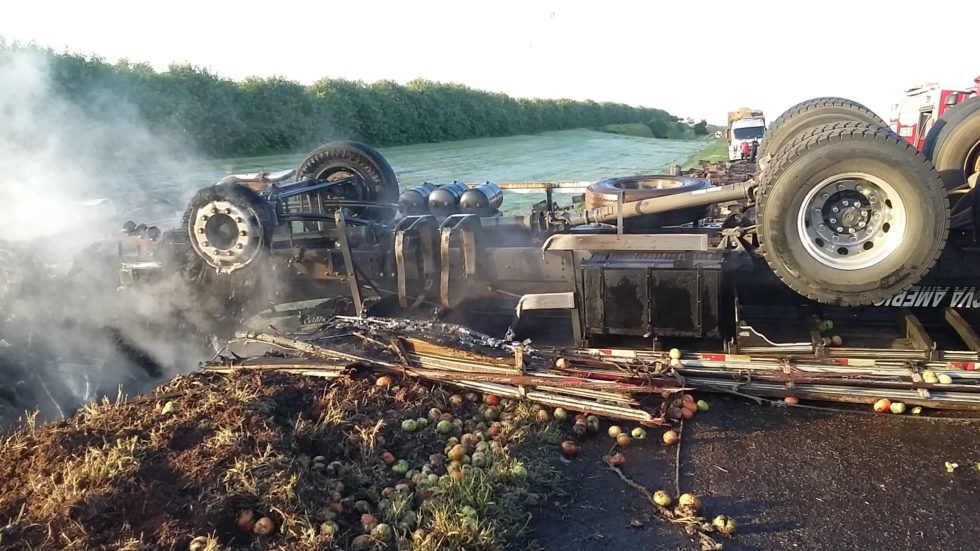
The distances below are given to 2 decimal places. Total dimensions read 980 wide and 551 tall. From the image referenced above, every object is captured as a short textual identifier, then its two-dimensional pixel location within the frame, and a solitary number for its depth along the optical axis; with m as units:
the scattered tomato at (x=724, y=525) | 3.42
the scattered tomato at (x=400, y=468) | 3.94
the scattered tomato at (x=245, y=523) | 3.31
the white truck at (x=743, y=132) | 25.66
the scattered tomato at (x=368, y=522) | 3.38
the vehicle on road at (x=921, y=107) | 17.05
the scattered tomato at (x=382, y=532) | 3.29
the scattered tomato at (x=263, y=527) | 3.27
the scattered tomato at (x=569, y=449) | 4.23
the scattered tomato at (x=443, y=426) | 4.38
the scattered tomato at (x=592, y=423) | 4.50
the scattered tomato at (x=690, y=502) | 3.60
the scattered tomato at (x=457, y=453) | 4.05
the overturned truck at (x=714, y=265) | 4.42
